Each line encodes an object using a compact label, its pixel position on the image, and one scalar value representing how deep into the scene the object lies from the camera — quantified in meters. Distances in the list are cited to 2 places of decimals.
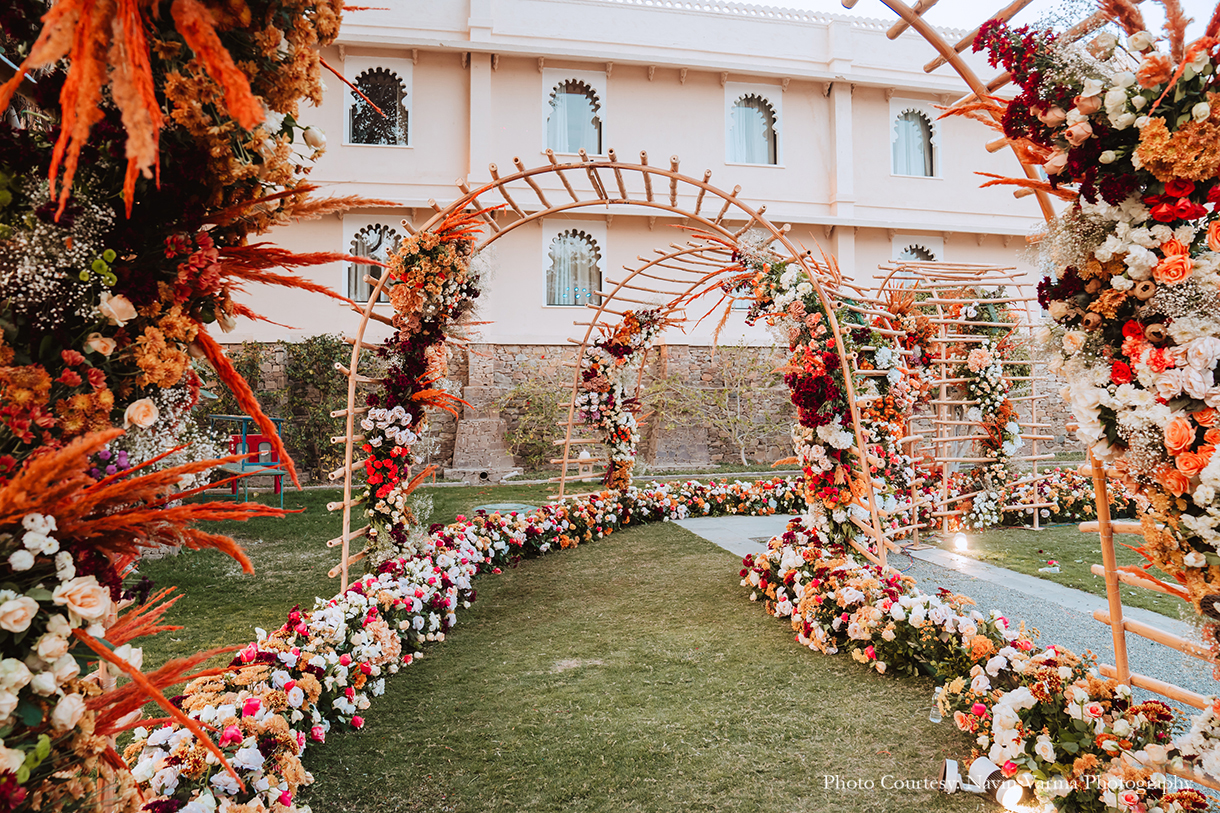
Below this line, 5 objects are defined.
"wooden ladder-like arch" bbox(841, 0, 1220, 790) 2.09
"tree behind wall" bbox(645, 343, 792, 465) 13.77
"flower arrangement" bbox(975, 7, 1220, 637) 1.82
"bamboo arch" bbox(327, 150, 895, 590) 4.39
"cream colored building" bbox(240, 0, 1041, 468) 12.83
